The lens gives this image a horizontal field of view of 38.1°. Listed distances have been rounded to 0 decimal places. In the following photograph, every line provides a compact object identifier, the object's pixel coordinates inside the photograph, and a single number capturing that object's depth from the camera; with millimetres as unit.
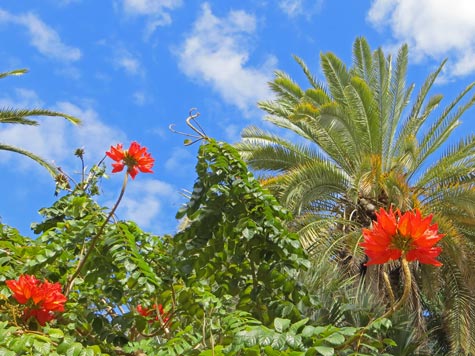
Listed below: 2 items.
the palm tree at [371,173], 10523
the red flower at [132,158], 3074
